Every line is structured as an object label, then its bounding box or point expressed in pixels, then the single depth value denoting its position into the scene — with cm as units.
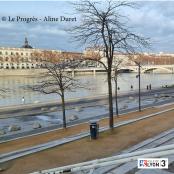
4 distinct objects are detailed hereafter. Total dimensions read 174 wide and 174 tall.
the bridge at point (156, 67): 13400
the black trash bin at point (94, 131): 1494
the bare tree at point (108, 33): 1644
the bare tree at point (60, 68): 1748
